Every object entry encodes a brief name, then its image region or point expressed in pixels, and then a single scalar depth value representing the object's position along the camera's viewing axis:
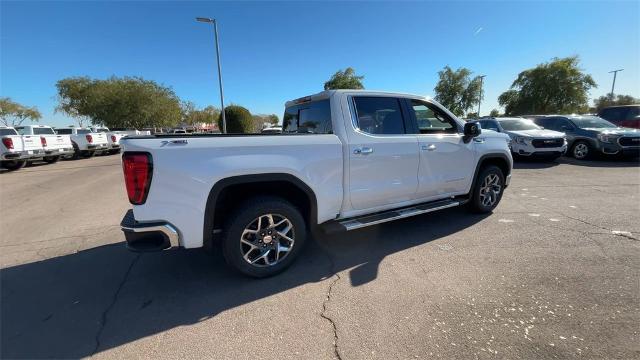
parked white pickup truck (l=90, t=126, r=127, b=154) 18.10
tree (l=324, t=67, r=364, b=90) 37.75
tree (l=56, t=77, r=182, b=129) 36.03
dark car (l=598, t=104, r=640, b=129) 12.54
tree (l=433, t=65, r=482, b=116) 46.22
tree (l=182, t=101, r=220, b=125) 69.94
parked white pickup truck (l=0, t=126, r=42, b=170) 11.00
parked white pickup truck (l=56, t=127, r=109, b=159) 15.95
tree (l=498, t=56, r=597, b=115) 36.34
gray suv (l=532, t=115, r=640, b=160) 10.05
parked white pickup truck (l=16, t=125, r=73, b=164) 12.64
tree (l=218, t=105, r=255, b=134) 26.47
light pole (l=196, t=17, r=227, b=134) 17.97
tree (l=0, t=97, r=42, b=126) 50.72
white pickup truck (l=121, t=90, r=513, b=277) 2.56
